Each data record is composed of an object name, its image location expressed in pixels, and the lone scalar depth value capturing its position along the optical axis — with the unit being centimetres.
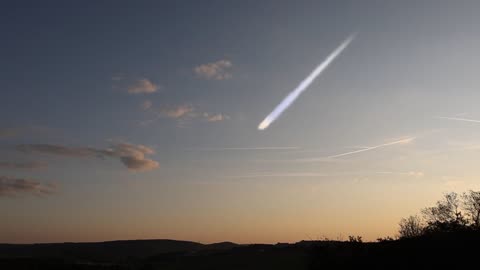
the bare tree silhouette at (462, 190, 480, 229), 6762
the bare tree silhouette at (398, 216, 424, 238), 7262
